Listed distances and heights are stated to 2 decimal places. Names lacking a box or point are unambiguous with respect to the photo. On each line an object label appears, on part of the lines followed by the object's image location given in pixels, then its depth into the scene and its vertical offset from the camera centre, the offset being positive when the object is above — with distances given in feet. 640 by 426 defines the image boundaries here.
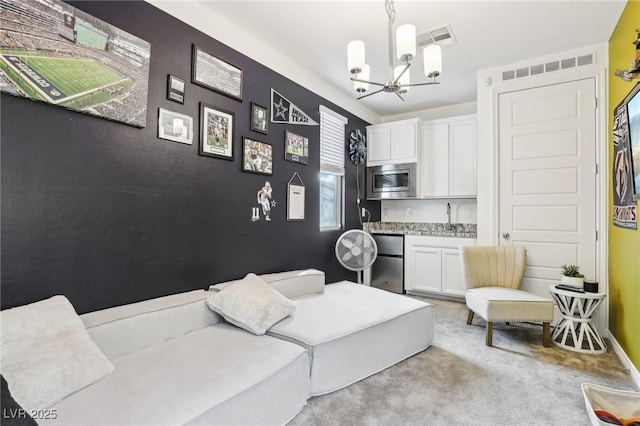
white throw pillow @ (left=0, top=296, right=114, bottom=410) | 4.03 -1.91
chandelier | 6.44 +3.51
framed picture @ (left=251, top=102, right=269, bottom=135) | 9.50 +3.03
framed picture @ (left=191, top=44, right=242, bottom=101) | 7.98 +3.75
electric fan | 11.14 -1.02
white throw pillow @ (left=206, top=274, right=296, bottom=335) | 6.66 -1.89
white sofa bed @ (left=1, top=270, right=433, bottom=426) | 4.07 -2.33
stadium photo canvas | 5.17 +2.77
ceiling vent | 8.91 +5.29
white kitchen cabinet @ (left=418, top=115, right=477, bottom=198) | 13.75 +2.83
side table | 8.40 -2.65
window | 12.70 +2.11
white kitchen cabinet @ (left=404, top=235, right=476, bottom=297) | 13.32 -1.82
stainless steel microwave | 14.53 +1.86
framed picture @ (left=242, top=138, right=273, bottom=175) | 9.24 +1.83
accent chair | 8.54 -2.00
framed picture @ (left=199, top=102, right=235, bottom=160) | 8.11 +2.24
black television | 6.26 +1.90
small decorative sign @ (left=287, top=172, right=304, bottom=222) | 10.78 +0.66
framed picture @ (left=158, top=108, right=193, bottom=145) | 7.25 +2.10
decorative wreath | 14.39 +3.34
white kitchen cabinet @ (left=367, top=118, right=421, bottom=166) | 14.47 +3.67
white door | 10.04 +1.55
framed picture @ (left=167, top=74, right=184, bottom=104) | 7.38 +2.97
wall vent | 10.07 +5.16
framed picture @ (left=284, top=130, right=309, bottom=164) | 10.76 +2.46
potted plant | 8.96 -1.46
